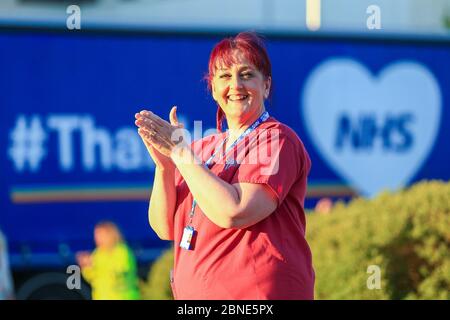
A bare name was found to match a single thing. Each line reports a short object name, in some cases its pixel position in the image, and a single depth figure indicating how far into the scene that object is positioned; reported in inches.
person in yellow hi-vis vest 628.2
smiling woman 243.2
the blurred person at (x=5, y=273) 648.4
